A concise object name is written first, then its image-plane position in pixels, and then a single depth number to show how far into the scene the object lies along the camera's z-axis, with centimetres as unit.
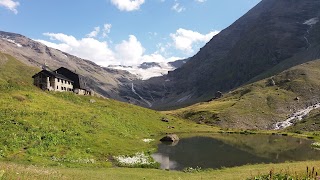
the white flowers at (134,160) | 3649
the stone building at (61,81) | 8830
